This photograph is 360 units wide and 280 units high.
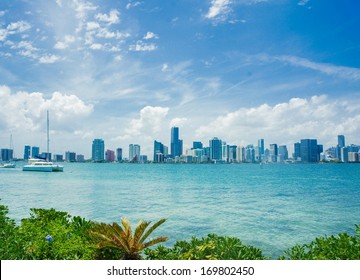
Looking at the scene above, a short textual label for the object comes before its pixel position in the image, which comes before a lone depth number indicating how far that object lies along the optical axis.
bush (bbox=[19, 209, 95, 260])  7.77
